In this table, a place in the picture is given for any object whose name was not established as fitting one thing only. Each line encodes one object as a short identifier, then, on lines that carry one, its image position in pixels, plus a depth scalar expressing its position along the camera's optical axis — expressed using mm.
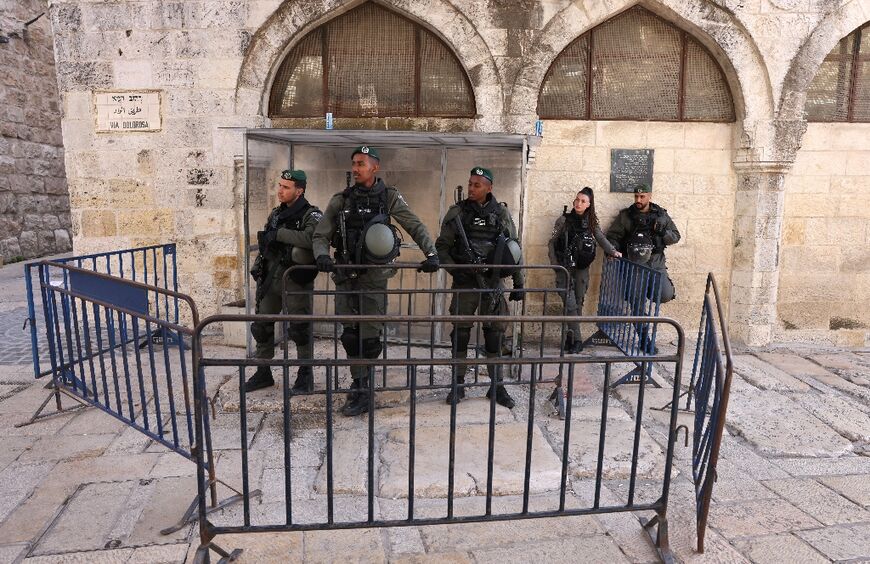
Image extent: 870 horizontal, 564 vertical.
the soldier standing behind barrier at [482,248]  4703
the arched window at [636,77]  6648
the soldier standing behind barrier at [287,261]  4688
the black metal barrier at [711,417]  2748
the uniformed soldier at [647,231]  6250
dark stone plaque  6684
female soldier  6207
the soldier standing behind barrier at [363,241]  4391
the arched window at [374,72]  6531
